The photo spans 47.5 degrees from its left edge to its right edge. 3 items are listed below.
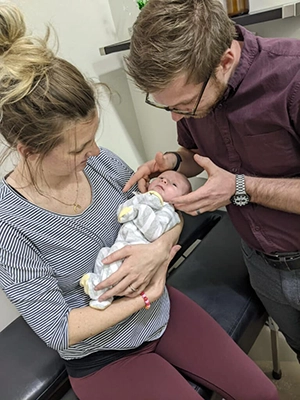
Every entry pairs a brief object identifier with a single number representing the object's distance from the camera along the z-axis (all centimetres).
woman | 84
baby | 101
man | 83
